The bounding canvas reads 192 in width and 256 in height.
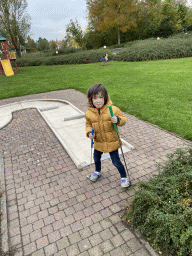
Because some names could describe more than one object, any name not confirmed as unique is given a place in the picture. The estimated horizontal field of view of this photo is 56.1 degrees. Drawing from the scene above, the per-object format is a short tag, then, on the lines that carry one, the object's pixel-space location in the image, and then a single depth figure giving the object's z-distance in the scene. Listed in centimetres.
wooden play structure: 1933
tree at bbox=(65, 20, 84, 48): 3725
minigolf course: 510
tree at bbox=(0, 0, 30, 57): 2777
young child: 310
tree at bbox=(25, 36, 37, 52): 6366
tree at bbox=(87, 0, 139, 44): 3578
